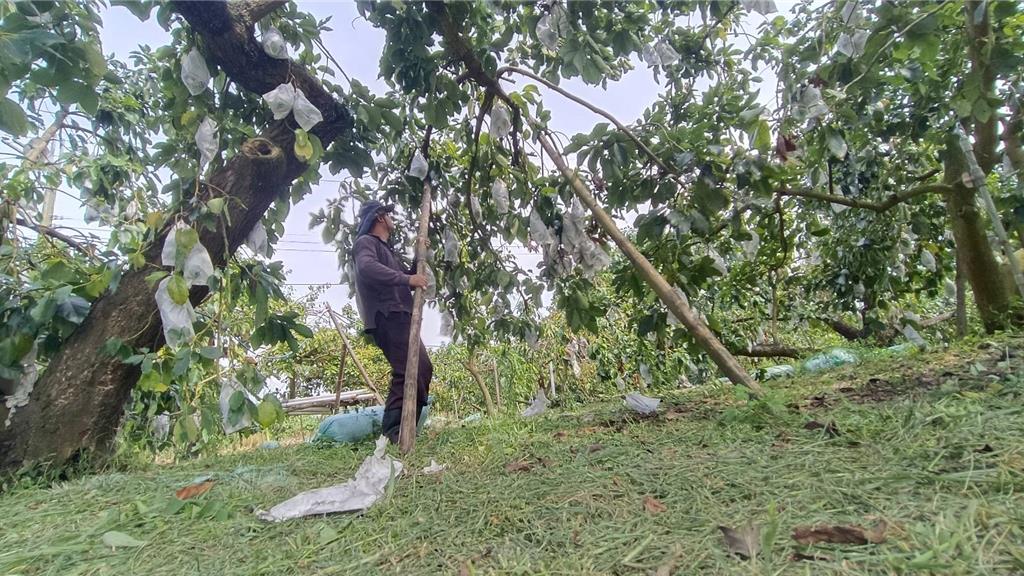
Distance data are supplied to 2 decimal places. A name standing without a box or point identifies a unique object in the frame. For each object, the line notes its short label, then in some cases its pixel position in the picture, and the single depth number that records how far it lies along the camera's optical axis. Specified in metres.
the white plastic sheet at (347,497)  1.19
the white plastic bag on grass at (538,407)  2.70
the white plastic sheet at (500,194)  2.41
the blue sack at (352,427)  2.59
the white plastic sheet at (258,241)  2.21
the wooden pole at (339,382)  4.12
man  2.38
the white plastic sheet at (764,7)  1.66
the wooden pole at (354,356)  3.70
